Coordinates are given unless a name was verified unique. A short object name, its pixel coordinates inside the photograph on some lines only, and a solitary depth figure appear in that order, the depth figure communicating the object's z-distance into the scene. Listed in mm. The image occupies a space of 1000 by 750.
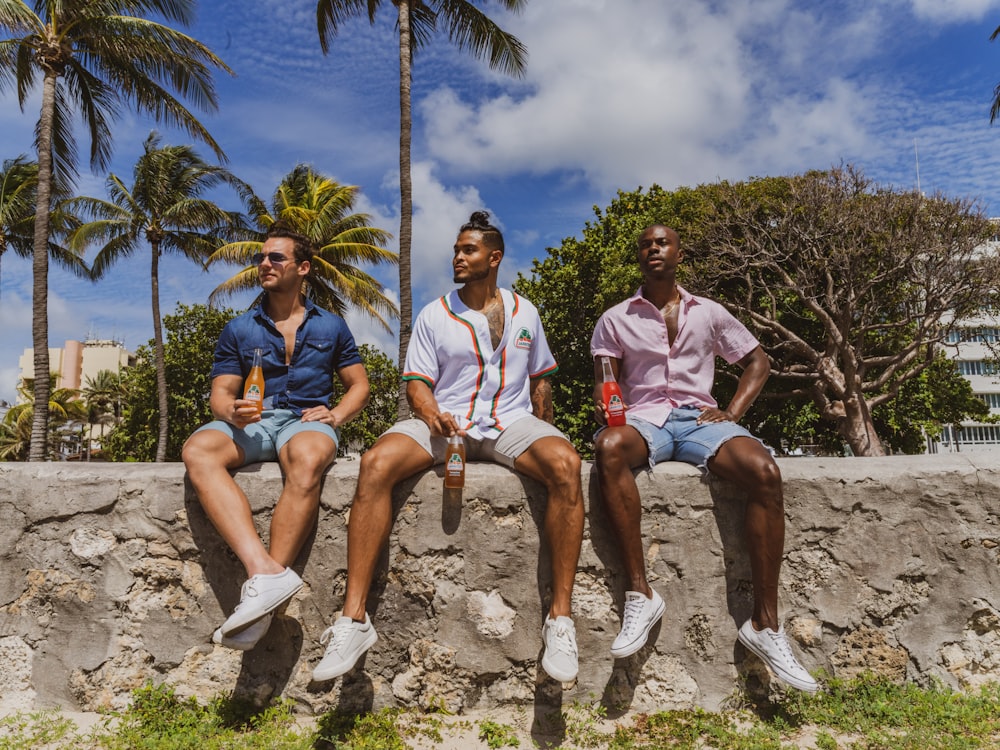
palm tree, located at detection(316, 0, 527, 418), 14219
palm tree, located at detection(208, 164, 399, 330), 21938
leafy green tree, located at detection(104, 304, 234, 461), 23250
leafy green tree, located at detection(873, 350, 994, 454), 17797
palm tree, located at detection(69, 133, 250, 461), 24156
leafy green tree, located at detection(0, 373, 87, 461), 41531
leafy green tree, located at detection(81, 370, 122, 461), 50188
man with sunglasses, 2818
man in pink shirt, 2951
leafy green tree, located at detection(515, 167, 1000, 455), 14594
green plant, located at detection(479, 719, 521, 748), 2822
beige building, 61406
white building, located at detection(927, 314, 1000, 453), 52469
